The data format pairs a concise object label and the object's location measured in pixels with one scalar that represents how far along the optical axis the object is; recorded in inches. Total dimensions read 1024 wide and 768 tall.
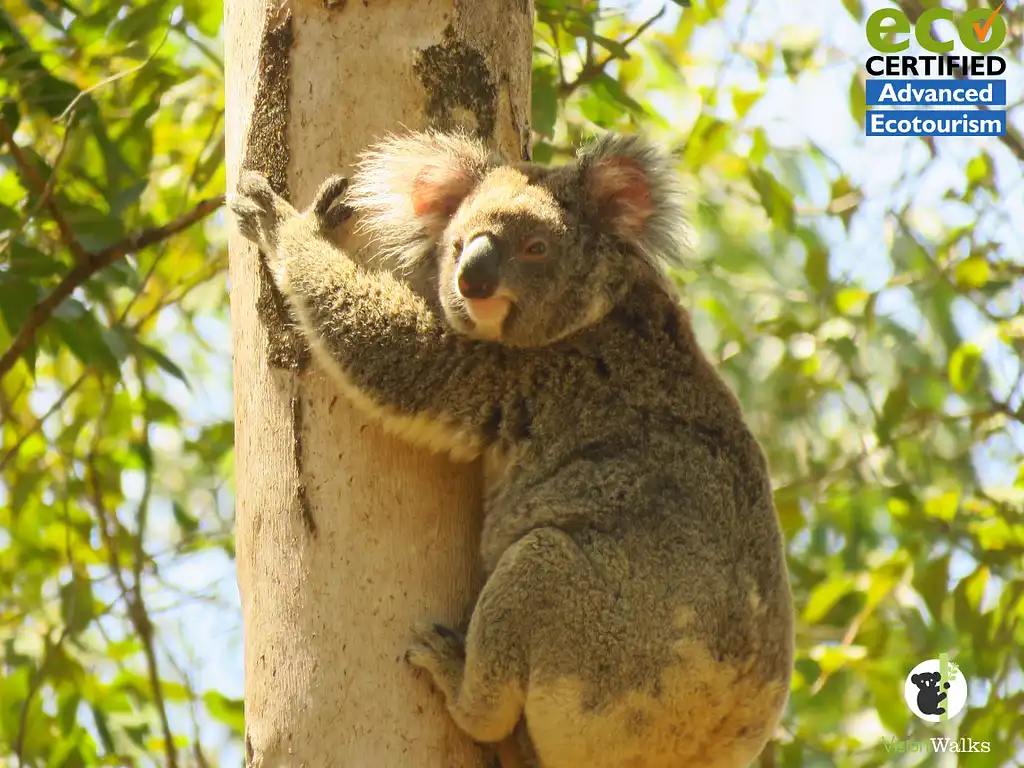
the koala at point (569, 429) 222.4
